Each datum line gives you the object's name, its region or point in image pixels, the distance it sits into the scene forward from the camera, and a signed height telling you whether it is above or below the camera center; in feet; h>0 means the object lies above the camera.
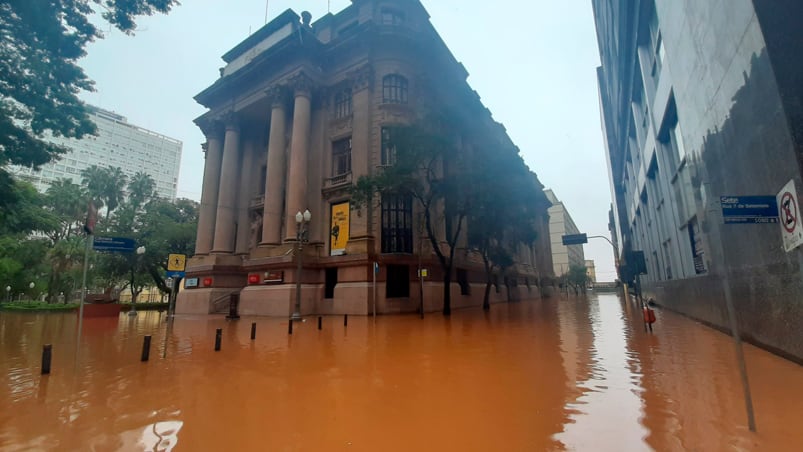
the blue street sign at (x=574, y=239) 79.61 +10.91
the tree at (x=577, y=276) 261.24 +7.27
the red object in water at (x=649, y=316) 35.09 -3.13
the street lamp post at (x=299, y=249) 58.85 +6.45
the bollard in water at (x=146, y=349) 26.37 -4.42
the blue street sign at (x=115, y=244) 24.14 +3.27
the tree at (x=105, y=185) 129.70 +39.31
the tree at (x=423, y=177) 63.98 +20.94
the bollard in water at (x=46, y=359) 22.33 -4.31
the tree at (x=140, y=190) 130.31 +37.84
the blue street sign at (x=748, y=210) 13.48 +2.94
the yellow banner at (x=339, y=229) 78.23 +13.50
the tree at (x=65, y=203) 128.57 +32.62
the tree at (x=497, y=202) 70.28 +18.21
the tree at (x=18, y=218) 39.18 +10.45
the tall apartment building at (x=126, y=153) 310.04 +141.05
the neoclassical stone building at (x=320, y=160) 74.54 +32.63
